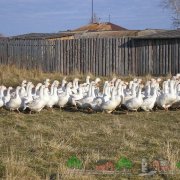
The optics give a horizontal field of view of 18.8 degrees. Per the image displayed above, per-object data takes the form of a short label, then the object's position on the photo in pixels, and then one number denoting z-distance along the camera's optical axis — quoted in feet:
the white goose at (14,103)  53.06
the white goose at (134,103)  51.93
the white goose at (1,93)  54.27
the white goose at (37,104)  52.20
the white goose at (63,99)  55.47
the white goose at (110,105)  51.75
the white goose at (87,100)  53.78
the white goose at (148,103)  52.37
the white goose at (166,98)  53.47
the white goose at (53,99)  54.49
